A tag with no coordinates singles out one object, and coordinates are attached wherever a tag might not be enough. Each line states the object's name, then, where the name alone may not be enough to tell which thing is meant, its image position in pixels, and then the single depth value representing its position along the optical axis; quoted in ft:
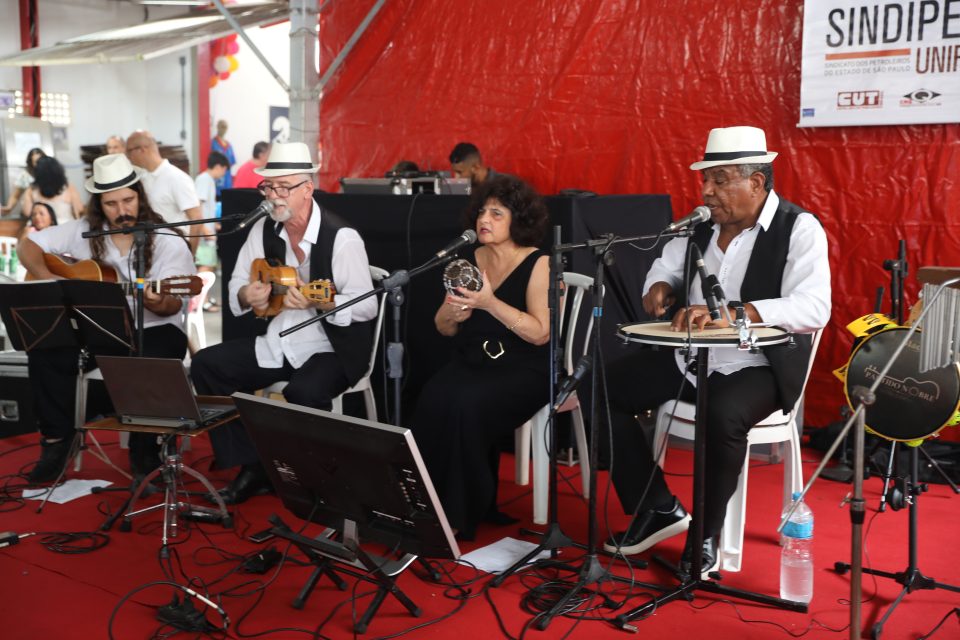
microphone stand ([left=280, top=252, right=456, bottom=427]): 10.61
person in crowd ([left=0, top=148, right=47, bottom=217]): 31.87
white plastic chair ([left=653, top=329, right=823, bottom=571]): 10.96
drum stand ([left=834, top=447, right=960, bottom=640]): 9.95
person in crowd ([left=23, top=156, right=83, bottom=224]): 28.30
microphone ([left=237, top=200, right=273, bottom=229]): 12.22
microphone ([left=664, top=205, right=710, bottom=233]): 9.43
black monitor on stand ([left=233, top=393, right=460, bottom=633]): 8.58
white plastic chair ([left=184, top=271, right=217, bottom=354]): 18.61
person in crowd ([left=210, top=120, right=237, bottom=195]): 42.73
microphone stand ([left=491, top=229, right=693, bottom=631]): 9.55
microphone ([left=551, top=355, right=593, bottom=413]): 9.53
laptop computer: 11.84
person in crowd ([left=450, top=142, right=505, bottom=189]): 20.03
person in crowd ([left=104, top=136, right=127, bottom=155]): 31.04
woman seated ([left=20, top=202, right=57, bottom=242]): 26.27
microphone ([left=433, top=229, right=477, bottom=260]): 10.56
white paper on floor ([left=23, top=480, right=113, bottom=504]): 13.73
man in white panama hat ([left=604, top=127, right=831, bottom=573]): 10.50
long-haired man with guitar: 14.52
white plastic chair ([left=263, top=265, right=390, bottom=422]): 13.60
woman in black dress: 12.01
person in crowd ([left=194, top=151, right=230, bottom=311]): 33.88
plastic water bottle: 10.15
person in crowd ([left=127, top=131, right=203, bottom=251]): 21.85
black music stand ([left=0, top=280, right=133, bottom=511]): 13.84
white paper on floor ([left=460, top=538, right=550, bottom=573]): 11.19
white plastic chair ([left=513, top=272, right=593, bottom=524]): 12.37
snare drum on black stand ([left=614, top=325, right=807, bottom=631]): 9.71
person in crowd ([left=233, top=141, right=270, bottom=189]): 36.94
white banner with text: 14.99
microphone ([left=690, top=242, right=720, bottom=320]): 8.91
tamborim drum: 8.95
